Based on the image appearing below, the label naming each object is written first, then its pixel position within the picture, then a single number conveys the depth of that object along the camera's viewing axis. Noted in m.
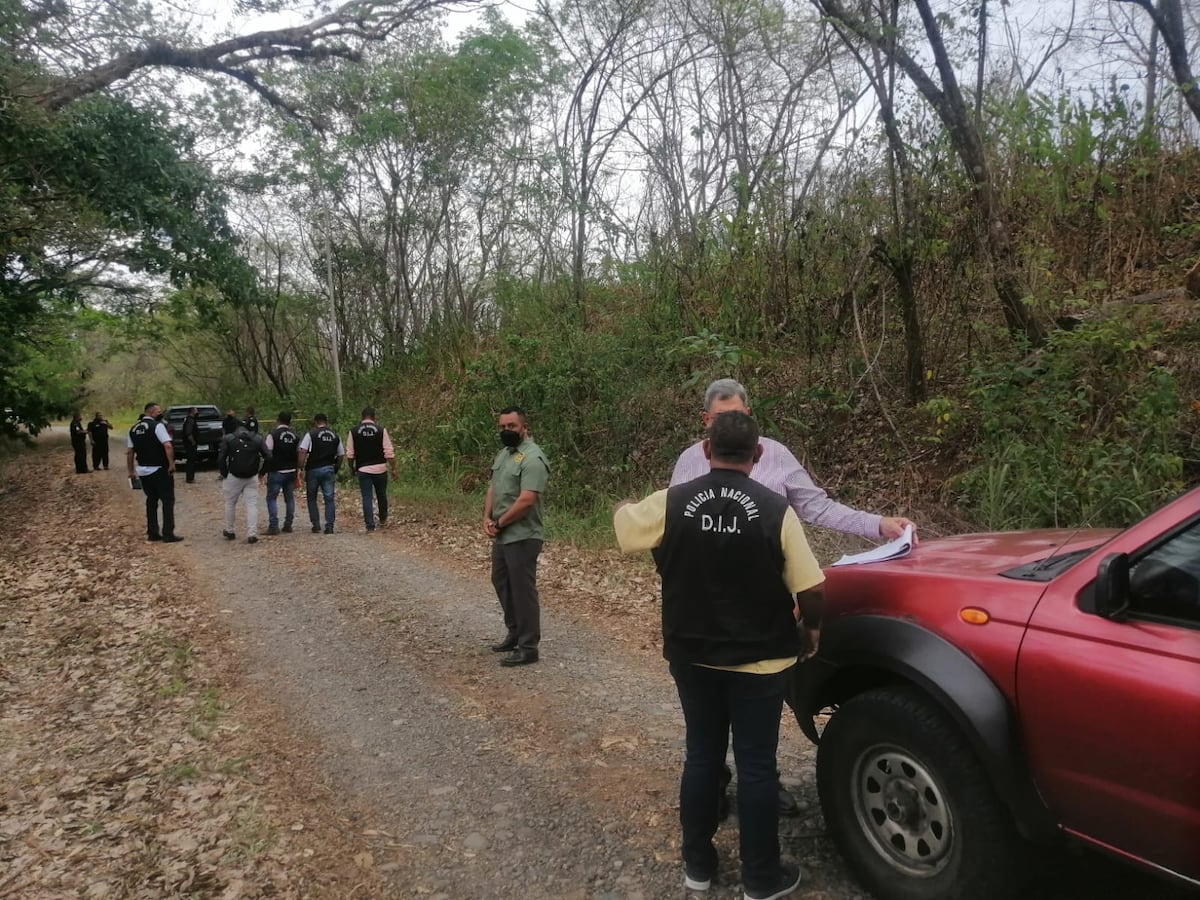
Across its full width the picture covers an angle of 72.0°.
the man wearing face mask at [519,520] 6.01
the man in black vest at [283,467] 12.40
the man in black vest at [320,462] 12.34
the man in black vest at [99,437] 22.84
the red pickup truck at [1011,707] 2.24
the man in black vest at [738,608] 2.89
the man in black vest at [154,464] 11.54
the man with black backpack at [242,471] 11.51
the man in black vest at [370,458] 12.41
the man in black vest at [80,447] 23.28
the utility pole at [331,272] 22.21
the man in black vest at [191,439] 19.95
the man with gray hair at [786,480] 3.50
